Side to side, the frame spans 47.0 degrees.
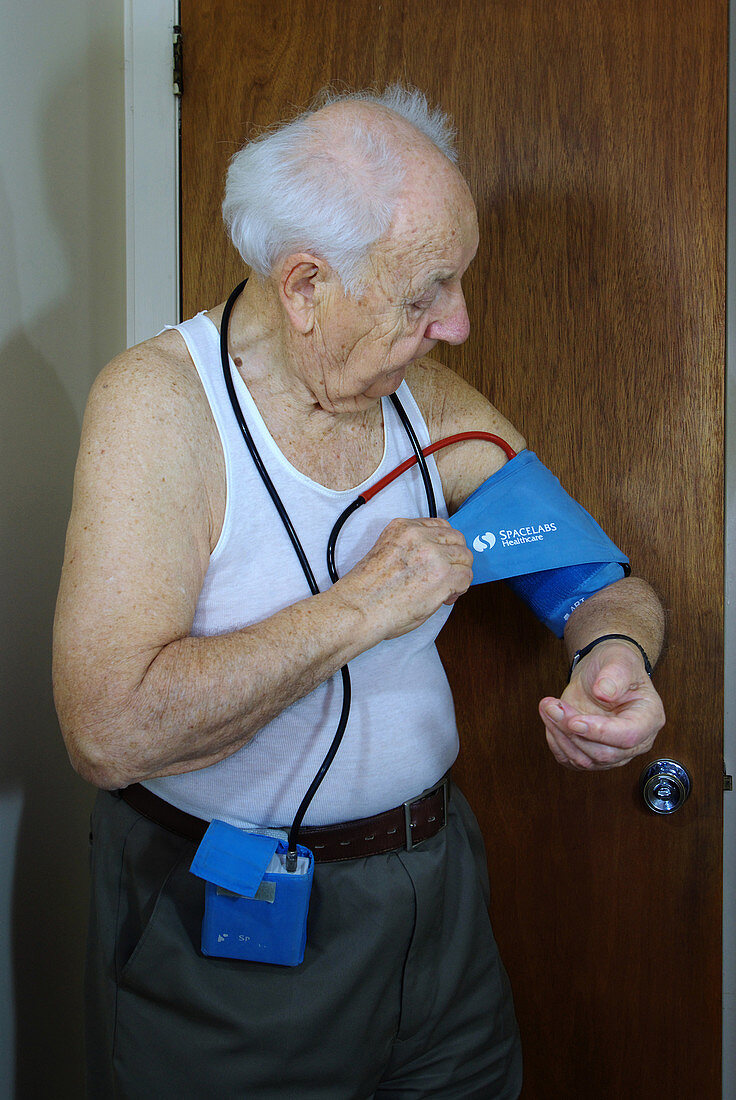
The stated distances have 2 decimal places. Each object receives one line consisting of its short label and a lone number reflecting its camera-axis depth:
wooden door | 1.31
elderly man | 0.83
